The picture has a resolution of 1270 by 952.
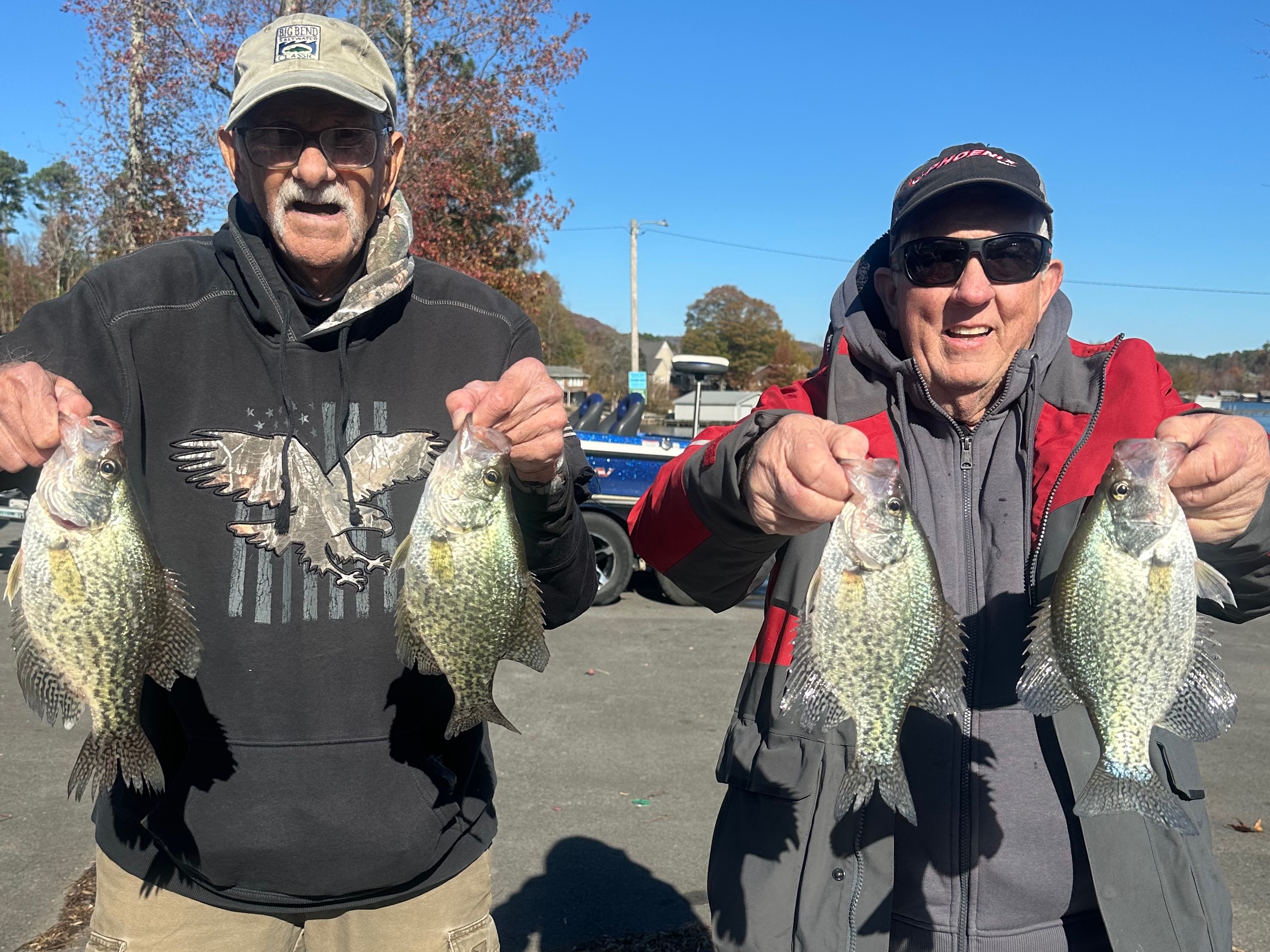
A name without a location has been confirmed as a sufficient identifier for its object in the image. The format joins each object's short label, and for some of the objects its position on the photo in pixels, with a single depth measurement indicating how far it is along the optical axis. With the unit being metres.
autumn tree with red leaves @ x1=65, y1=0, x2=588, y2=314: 14.12
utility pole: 39.50
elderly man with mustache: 2.40
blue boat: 10.63
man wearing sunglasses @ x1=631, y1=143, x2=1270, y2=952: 2.17
